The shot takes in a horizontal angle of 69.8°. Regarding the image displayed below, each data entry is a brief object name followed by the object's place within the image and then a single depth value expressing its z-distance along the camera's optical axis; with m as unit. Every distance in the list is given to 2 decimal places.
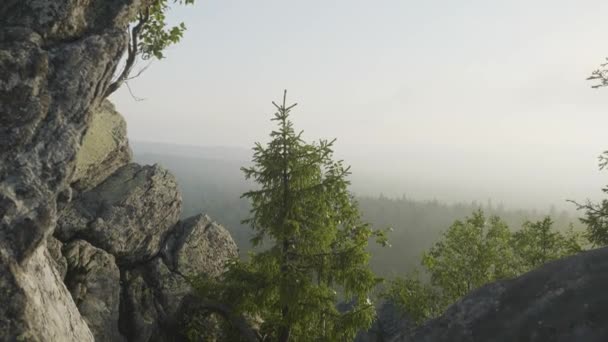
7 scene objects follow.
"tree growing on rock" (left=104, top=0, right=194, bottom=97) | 16.81
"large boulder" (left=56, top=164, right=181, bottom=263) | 17.81
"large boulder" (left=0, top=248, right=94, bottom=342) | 7.96
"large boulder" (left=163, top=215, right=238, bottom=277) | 20.30
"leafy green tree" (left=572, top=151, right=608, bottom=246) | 17.25
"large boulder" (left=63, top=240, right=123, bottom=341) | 15.71
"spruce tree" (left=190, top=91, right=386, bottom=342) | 14.59
